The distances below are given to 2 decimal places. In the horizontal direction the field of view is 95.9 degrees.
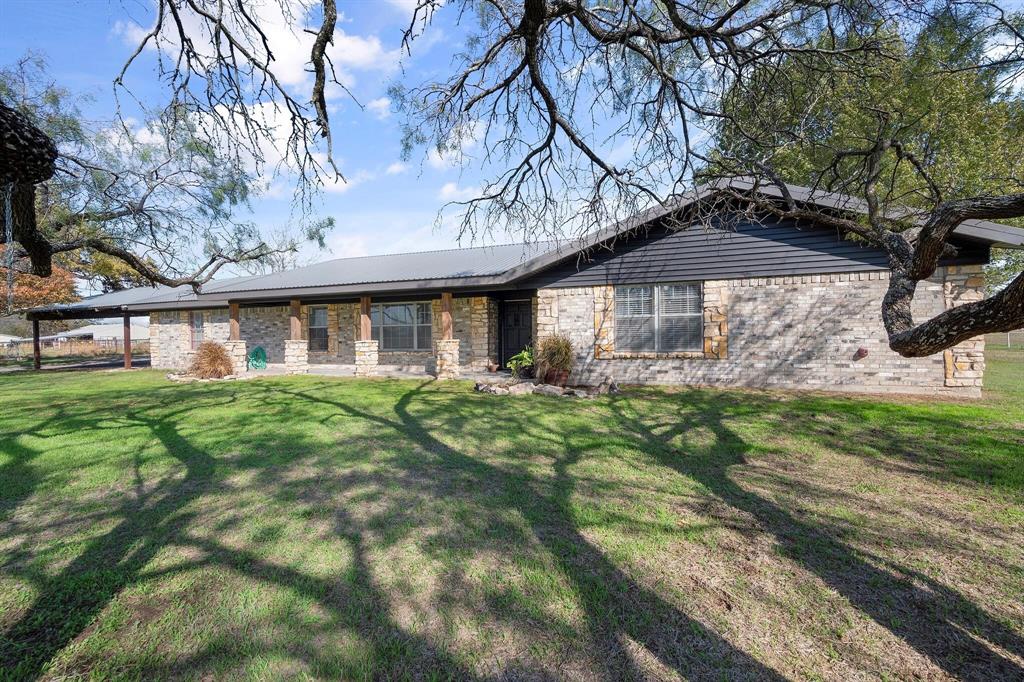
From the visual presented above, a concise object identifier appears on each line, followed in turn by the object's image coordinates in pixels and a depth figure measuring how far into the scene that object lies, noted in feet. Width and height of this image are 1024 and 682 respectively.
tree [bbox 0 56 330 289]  28.71
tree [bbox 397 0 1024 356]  11.46
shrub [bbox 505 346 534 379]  39.40
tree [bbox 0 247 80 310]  85.05
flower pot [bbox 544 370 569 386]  36.42
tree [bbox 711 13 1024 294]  13.41
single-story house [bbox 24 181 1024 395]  30.63
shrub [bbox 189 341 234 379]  44.78
